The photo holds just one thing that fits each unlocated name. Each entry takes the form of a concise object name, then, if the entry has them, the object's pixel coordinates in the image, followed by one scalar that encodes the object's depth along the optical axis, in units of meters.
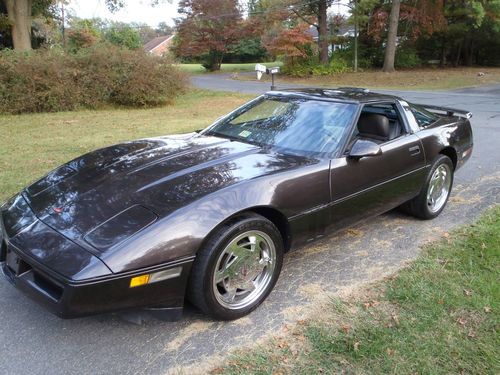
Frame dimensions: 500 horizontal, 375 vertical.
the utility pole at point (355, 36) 26.91
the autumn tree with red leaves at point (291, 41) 27.27
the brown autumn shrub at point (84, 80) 12.16
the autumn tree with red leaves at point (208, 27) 36.88
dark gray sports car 2.31
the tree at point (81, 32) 37.75
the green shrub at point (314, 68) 28.08
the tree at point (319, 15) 28.11
